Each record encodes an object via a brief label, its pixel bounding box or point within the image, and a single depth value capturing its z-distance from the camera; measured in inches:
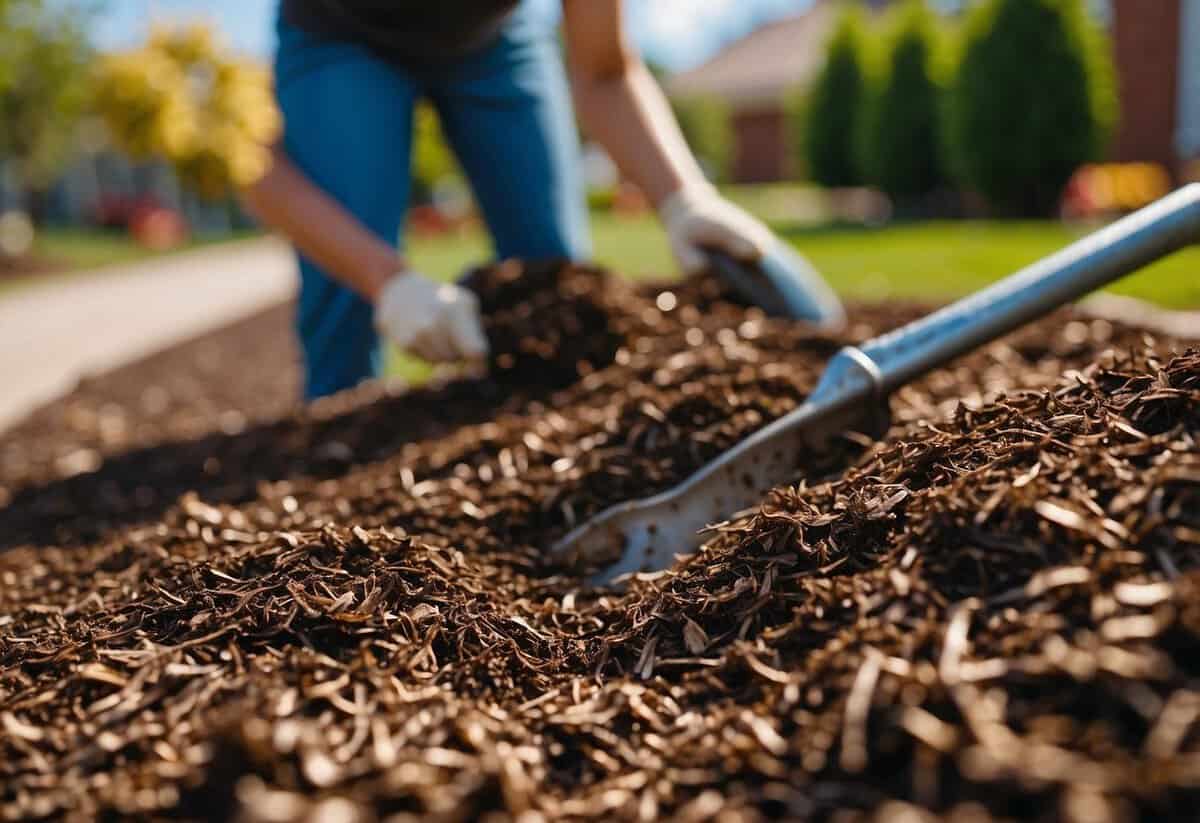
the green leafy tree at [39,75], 533.0
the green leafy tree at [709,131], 1209.4
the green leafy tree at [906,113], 563.2
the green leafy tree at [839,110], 633.6
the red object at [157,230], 740.6
